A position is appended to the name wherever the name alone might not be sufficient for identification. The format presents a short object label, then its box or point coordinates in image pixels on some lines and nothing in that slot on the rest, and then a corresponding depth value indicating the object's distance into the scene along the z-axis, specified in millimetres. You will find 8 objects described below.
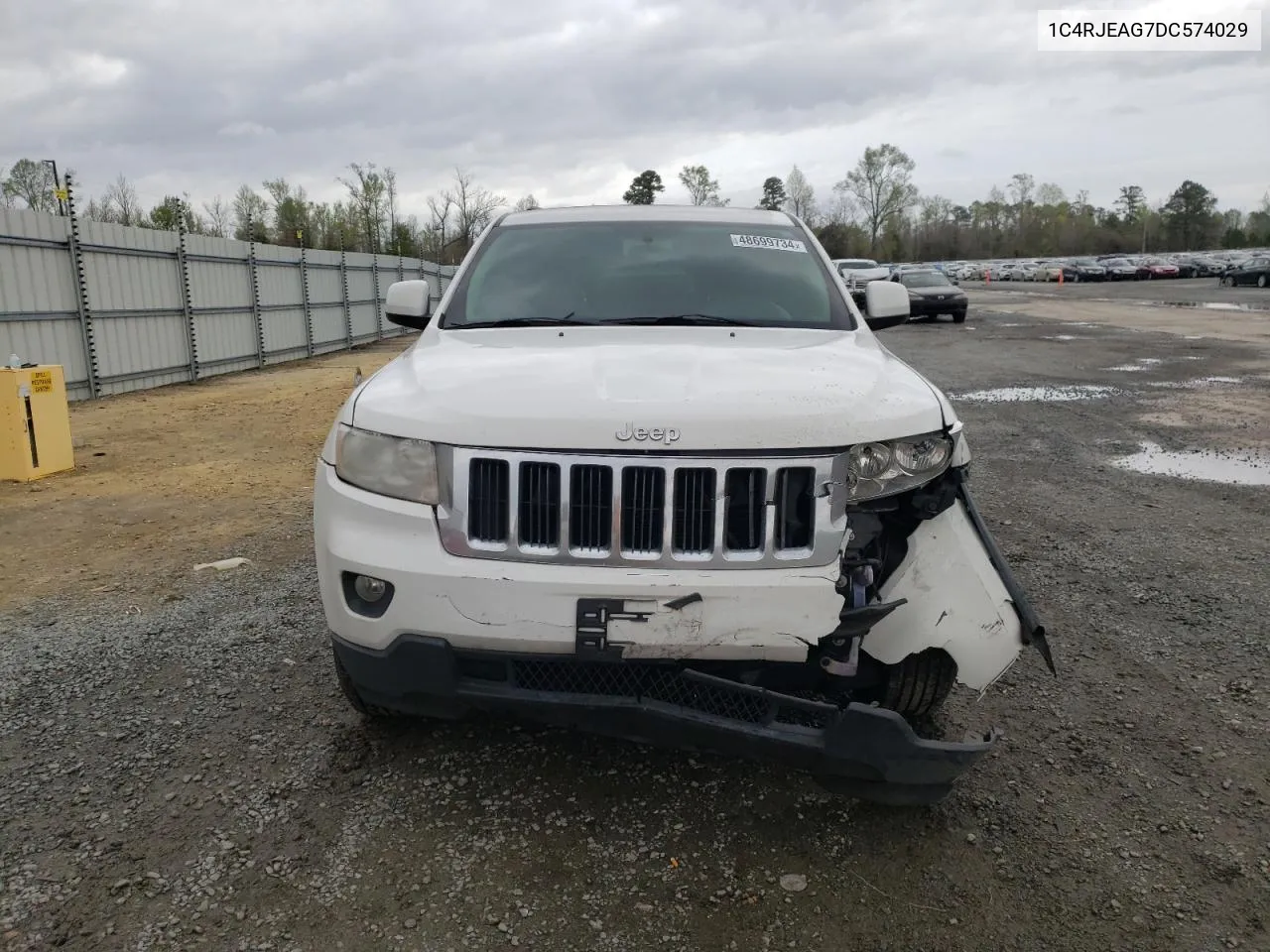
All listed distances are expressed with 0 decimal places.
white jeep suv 2334
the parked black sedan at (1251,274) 43000
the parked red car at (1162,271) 63188
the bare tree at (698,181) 94419
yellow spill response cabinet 7219
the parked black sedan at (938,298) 26078
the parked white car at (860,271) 31450
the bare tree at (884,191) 107188
